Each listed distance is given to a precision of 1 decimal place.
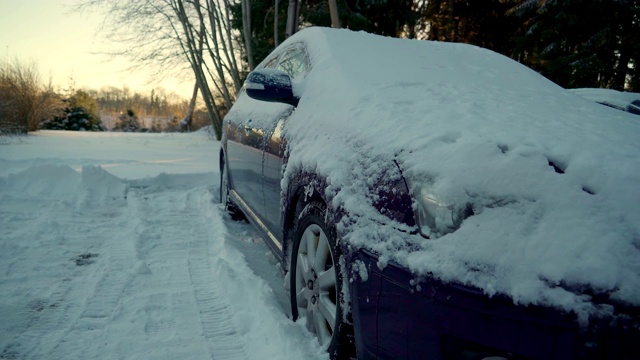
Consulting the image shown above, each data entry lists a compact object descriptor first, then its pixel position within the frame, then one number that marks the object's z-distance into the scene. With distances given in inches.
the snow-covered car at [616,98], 114.6
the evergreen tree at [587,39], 425.1
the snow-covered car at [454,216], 39.8
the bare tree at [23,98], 520.7
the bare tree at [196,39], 534.0
